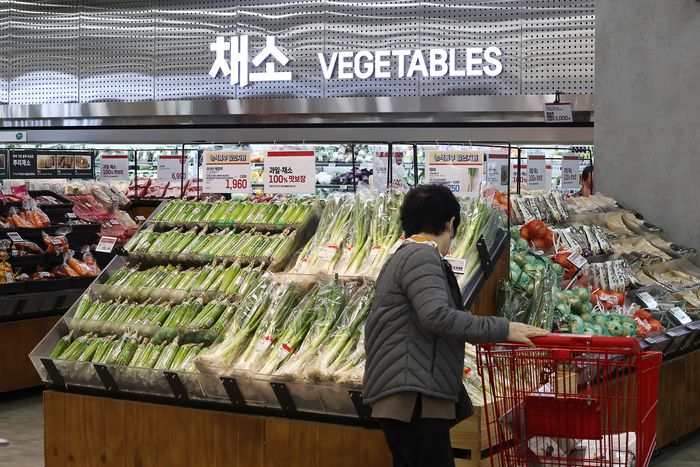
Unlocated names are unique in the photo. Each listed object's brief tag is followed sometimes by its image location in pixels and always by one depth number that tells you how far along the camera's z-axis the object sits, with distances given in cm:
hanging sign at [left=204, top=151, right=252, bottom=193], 535
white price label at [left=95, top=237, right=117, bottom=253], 586
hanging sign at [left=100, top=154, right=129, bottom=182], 1028
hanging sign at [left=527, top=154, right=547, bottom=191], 817
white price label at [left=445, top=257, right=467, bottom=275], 423
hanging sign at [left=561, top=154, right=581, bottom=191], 859
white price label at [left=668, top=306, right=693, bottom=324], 607
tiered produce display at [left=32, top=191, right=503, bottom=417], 410
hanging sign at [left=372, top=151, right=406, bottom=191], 529
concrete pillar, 753
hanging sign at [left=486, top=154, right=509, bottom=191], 640
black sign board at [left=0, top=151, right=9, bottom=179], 884
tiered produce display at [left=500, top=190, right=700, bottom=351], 498
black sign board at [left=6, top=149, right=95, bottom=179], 902
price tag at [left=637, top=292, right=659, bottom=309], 612
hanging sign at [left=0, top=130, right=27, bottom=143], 1238
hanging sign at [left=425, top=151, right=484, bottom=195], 502
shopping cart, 272
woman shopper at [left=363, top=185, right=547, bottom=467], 301
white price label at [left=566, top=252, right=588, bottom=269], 577
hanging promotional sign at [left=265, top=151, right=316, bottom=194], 516
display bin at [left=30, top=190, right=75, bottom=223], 775
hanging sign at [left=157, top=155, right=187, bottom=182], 972
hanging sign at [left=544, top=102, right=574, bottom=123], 895
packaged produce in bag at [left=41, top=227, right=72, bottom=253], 739
